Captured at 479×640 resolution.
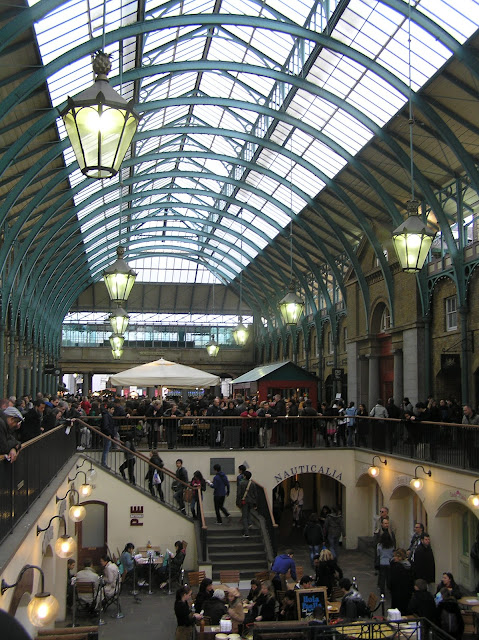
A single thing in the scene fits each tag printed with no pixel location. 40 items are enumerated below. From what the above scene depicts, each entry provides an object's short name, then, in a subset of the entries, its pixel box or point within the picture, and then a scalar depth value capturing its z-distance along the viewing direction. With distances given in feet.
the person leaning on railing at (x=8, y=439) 27.53
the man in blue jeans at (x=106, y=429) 72.64
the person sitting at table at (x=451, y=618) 37.81
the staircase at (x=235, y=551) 65.82
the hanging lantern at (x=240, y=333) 120.67
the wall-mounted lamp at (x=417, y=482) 62.59
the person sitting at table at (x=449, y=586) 41.24
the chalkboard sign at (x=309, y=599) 45.27
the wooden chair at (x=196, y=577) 59.31
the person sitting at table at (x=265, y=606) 41.98
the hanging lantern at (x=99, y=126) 20.40
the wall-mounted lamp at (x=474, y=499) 51.05
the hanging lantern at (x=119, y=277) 51.13
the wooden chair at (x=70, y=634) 36.54
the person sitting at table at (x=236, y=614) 44.14
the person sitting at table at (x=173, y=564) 62.58
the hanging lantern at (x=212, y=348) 142.82
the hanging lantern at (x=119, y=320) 81.26
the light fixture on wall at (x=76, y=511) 46.68
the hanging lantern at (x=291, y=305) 73.00
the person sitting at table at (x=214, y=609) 44.78
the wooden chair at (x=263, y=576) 55.88
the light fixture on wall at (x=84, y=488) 58.23
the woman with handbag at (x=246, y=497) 69.10
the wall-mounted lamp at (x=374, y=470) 74.38
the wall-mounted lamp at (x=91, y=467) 66.12
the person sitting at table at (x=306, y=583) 46.55
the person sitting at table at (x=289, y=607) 41.57
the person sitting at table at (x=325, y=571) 50.47
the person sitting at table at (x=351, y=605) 40.96
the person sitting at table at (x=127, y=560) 62.18
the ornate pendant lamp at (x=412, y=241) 43.37
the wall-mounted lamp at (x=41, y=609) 22.52
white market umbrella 79.46
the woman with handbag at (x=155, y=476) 70.95
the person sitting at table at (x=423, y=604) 37.99
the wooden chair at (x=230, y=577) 57.72
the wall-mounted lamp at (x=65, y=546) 35.01
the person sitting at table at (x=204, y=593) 46.19
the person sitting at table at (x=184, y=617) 43.80
